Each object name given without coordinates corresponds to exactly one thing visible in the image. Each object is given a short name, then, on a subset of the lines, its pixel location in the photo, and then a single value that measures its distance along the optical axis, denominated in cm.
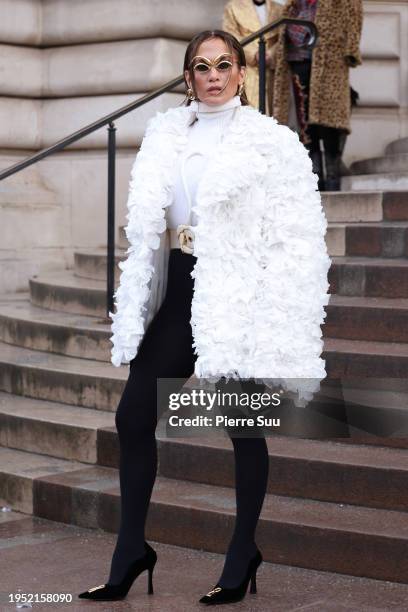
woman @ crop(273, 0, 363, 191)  1203
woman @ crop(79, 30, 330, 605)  585
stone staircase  688
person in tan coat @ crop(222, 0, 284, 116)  1241
